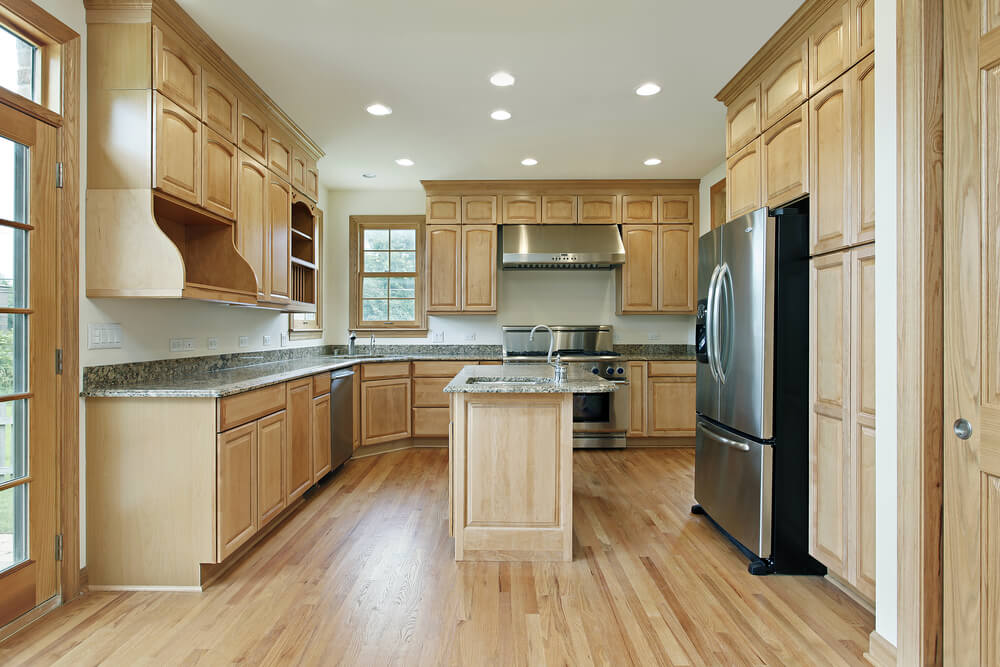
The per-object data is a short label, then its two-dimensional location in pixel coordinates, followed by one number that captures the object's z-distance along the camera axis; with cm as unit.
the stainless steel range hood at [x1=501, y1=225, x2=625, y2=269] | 507
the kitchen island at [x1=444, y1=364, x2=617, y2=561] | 259
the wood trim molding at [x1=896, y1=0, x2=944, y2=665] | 154
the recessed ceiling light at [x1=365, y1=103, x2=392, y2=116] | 345
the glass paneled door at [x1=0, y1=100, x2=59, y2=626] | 193
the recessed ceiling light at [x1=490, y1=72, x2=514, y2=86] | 299
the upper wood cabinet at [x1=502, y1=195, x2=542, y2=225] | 520
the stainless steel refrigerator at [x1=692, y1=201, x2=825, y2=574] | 245
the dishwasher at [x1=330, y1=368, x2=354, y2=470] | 392
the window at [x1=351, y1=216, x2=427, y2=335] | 554
